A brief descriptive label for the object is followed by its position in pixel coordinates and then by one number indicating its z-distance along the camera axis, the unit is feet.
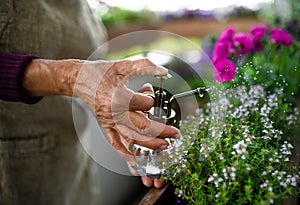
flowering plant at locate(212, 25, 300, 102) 2.41
